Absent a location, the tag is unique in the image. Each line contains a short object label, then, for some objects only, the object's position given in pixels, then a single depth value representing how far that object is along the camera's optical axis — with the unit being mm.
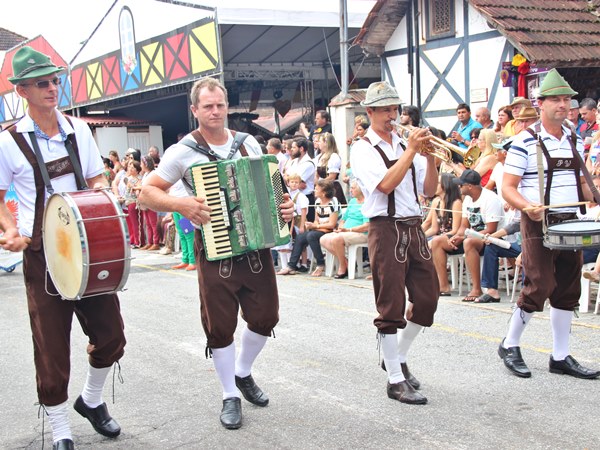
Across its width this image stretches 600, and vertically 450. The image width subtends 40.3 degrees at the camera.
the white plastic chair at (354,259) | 11500
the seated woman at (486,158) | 10766
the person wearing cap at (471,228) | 9367
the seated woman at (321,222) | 12000
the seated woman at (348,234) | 11438
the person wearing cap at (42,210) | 4539
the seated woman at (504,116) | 11672
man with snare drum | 5668
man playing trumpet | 5398
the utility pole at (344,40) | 15633
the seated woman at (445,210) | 9860
